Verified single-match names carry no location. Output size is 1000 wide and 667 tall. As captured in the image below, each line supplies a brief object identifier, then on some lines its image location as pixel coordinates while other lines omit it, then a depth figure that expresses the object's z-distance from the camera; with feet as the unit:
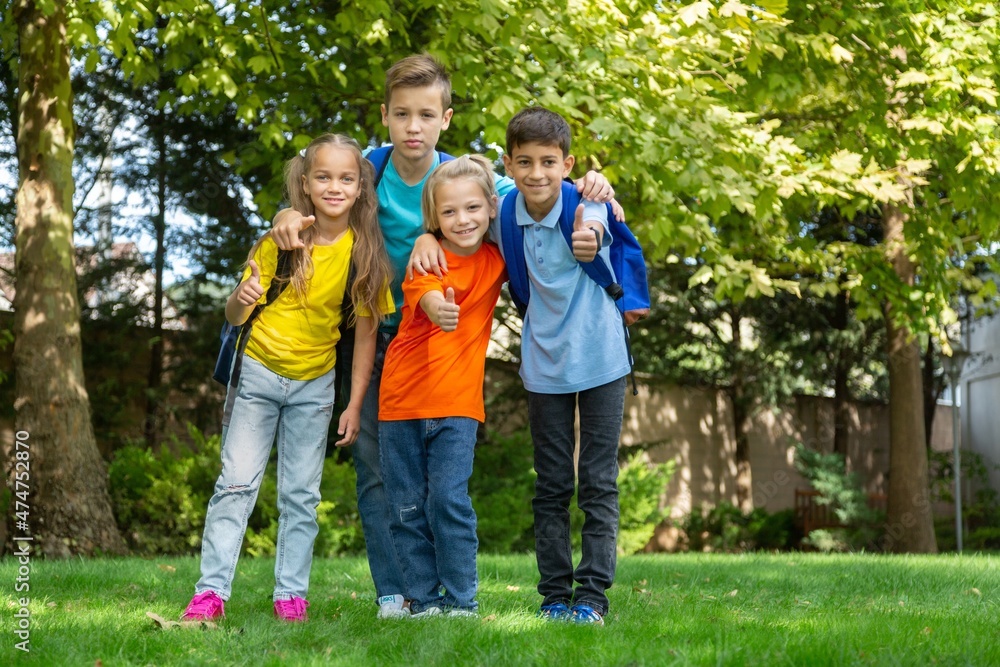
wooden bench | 50.08
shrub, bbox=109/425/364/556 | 28.63
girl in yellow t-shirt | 11.44
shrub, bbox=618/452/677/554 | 35.09
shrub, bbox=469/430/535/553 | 31.32
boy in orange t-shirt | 11.29
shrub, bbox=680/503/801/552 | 48.26
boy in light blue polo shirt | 11.53
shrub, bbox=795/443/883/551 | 47.37
